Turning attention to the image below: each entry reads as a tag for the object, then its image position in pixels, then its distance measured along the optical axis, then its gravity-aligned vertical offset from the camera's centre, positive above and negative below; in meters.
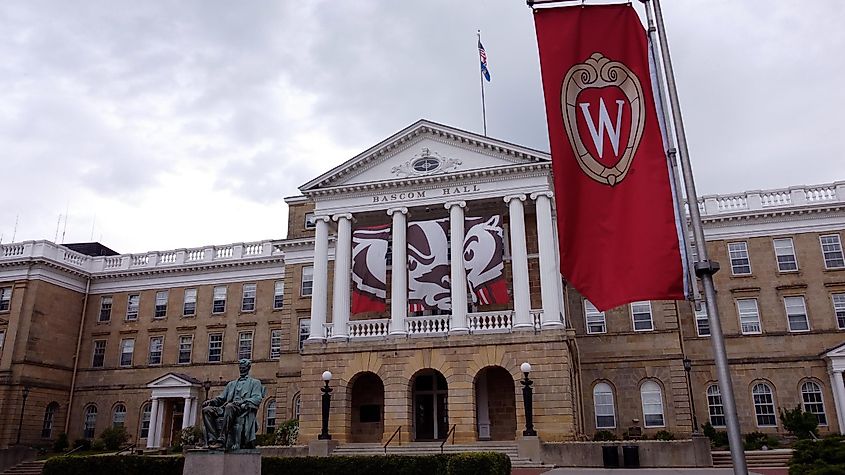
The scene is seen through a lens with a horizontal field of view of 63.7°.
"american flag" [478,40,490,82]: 37.47 +20.29
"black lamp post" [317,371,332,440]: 29.80 +1.74
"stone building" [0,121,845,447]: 31.59 +6.07
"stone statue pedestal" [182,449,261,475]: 15.37 -0.36
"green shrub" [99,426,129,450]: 40.88 +0.57
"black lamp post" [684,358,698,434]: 35.12 +1.49
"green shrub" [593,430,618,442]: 31.50 +0.18
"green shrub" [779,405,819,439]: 32.38 +0.58
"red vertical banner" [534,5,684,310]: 8.28 +3.43
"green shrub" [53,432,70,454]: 42.16 +0.28
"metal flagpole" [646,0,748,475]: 6.84 +1.68
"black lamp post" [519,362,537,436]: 27.47 +1.56
